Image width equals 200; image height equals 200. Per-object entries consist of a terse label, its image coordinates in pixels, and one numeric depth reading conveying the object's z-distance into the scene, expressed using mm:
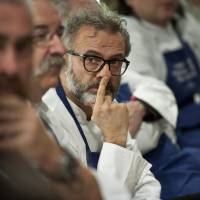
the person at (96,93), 4650
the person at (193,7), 6165
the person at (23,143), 3963
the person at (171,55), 5464
